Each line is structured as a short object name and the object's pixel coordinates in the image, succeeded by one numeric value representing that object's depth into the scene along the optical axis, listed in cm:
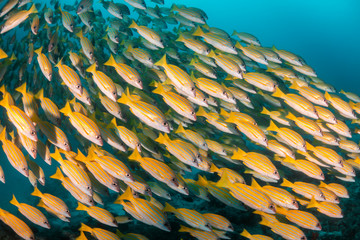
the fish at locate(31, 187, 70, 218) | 397
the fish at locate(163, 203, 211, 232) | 397
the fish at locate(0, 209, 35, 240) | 378
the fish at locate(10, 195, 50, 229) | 391
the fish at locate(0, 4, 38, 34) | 448
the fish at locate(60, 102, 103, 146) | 357
